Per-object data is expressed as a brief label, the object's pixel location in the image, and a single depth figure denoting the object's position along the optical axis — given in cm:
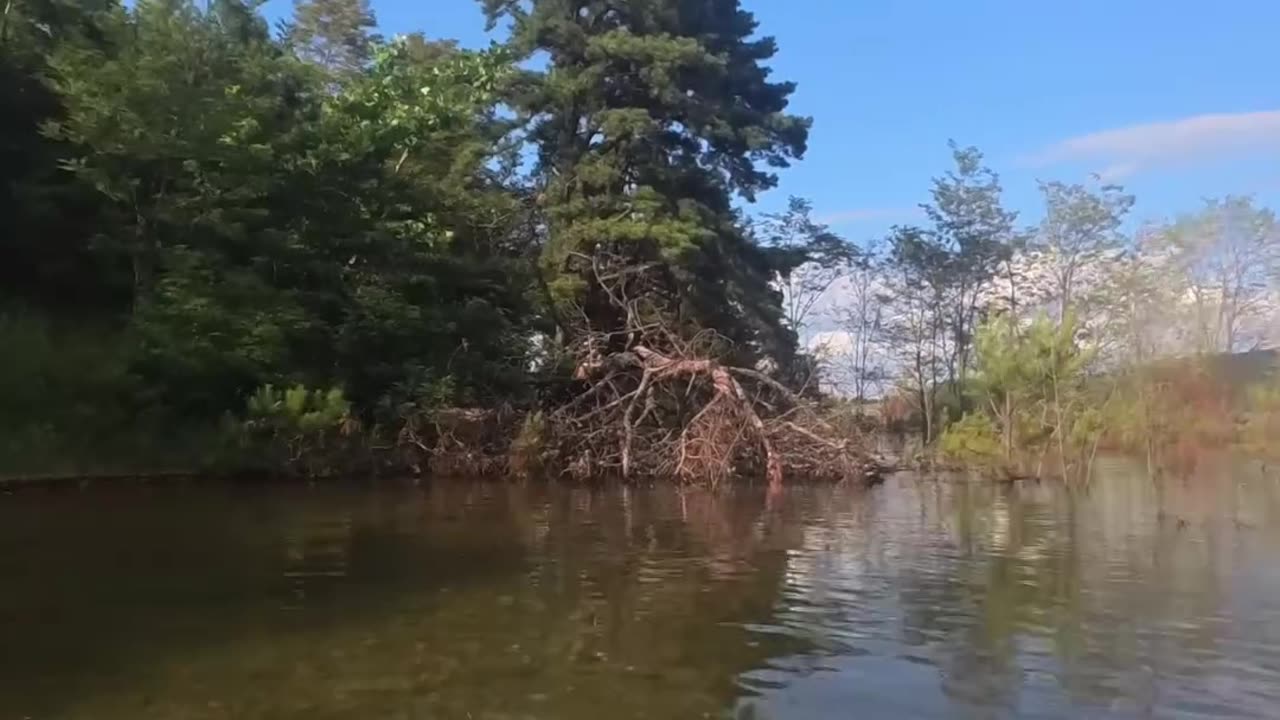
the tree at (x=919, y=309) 3812
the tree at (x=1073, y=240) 3784
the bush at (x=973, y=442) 2316
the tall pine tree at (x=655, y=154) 2367
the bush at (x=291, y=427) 1797
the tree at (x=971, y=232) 3769
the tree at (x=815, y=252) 3678
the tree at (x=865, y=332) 3997
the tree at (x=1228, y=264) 3791
